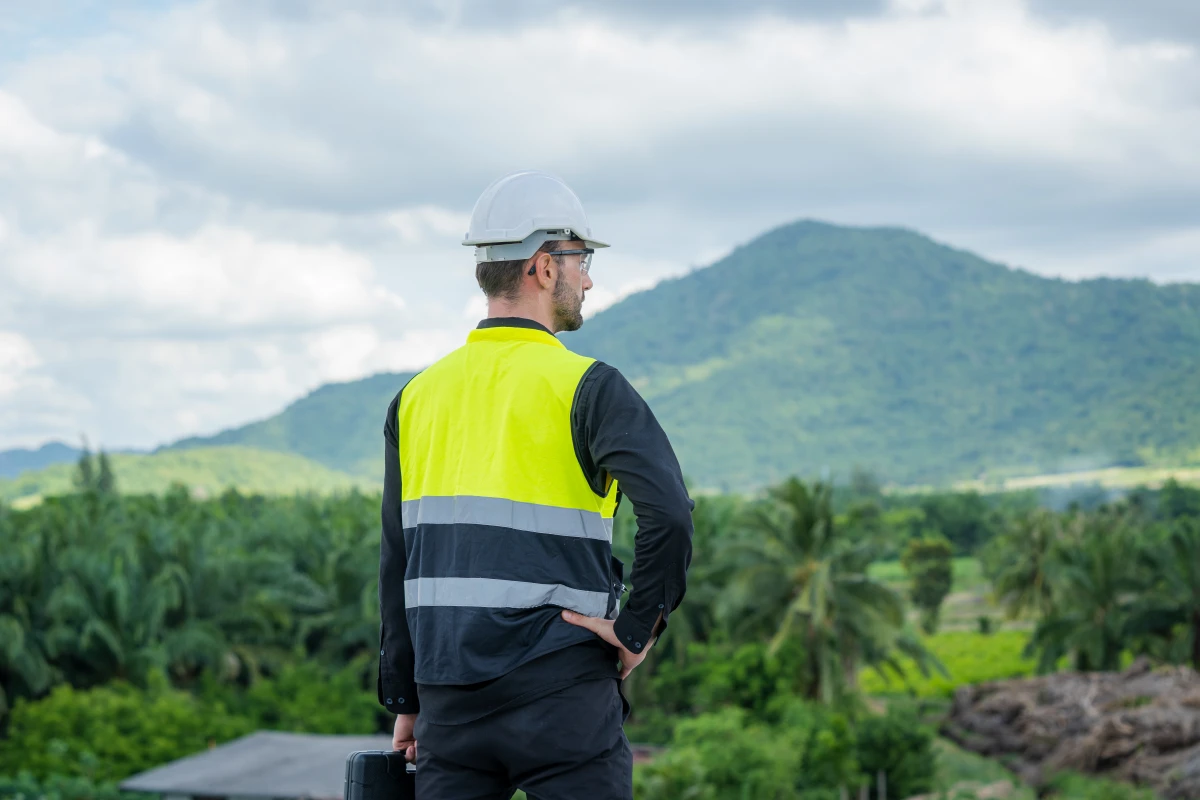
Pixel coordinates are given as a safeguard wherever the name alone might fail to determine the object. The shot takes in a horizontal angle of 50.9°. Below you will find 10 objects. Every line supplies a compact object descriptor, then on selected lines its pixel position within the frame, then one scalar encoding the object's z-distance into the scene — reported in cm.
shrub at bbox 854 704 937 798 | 4575
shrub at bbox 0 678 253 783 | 3738
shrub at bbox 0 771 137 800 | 2739
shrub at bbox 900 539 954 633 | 8888
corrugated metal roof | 2742
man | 312
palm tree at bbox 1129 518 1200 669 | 5066
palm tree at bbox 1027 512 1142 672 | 5453
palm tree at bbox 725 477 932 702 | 4659
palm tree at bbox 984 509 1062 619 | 7150
